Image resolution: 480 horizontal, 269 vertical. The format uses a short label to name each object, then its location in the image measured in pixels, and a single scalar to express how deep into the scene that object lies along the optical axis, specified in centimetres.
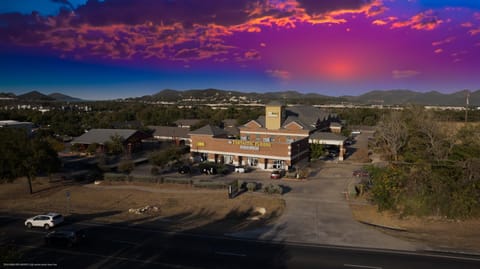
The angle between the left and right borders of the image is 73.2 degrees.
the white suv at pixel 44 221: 2916
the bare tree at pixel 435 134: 4712
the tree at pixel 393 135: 6209
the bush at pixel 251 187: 4238
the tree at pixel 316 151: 6200
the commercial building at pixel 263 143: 5711
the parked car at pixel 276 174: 5015
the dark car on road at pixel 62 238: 2466
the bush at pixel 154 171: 5175
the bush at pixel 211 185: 4397
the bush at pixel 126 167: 5092
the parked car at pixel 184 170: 5331
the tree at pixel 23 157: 4088
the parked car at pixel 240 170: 5467
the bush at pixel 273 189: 4084
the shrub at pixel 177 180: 4661
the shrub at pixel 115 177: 4905
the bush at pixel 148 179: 4744
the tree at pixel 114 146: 6625
